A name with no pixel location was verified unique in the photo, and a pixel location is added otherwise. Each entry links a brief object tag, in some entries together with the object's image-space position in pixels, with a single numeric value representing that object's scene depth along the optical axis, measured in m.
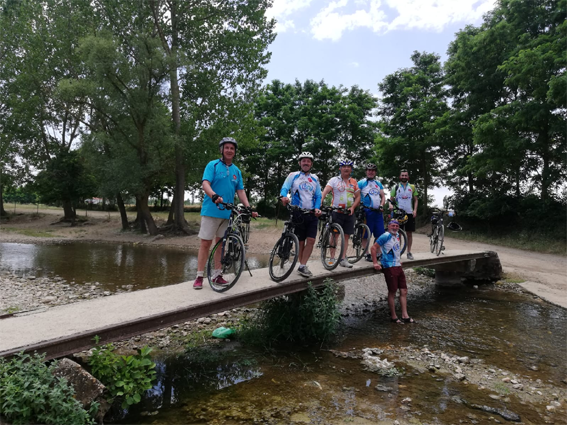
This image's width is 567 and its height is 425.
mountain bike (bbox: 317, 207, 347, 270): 6.65
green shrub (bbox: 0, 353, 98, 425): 2.76
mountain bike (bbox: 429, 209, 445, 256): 10.38
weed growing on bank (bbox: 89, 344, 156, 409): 3.60
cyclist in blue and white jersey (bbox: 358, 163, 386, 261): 7.80
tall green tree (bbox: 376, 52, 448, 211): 27.25
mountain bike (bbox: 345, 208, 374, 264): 8.04
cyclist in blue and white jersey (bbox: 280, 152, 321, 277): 5.97
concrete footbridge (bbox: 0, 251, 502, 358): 3.48
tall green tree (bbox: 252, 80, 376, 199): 35.50
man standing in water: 7.29
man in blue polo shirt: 5.22
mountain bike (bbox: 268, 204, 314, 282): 5.87
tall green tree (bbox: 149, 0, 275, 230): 22.33
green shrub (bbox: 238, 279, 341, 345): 5.95
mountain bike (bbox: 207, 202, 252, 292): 5.24
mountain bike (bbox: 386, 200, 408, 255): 8.61
